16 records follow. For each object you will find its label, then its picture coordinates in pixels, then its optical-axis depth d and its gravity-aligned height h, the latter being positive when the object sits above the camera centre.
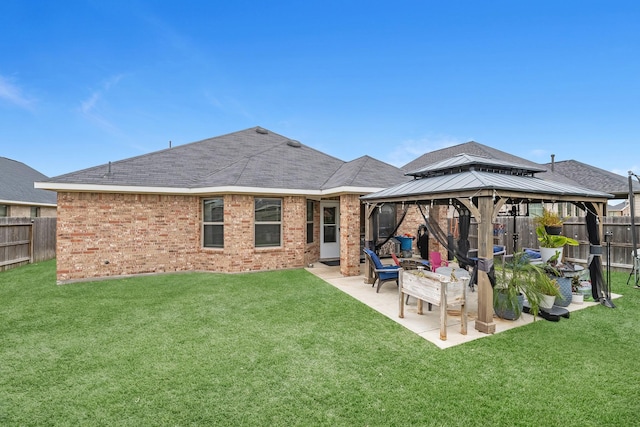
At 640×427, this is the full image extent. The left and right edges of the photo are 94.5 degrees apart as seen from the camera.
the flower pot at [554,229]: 7.71 -0.41
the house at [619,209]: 18.72 +0.25
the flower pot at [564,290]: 6.21 -1.61
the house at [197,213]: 8.90 +0.07
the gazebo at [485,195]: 5.02 +0.38
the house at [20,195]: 14.33 +1.15
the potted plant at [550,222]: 7.74 -0.24
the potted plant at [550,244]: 7.21 -0.76
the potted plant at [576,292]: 6.54 -1.80
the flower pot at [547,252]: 7.24 -0.96
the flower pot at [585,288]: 6.91 -1.78
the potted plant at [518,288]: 5.45 -1.41
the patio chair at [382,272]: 7.56 -1.47
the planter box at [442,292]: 4.77 -1.33
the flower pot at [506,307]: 5.45 -1.74
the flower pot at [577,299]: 6.53 -1.89
